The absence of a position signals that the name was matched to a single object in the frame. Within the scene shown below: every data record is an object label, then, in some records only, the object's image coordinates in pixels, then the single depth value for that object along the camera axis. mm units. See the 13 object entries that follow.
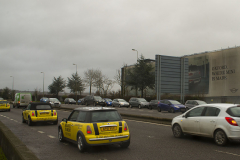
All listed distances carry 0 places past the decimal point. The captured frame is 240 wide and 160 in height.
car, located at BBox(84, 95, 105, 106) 44281
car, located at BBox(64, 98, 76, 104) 61138
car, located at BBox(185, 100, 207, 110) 29031
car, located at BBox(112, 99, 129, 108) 42881
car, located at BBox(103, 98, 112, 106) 46431
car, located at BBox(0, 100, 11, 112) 30844
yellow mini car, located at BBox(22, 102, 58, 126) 15492
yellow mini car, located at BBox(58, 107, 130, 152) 7527
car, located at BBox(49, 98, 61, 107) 41409
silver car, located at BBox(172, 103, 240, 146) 8328
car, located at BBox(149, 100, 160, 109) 36047
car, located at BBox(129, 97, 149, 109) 40062
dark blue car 29266
